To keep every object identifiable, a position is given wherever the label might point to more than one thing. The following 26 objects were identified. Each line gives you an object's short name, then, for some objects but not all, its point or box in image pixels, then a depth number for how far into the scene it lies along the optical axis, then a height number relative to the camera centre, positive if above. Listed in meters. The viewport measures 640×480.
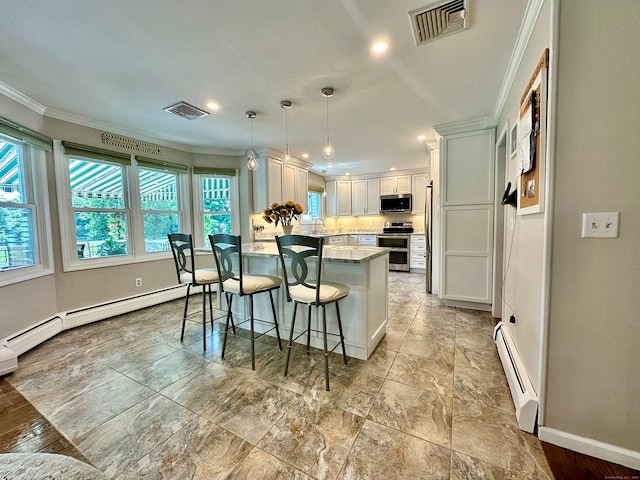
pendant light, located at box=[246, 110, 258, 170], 3.11 +0.82
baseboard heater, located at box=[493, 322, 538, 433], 1.47 -1.01
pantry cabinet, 3.36 +0.10
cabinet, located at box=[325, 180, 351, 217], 7.19 +0.80
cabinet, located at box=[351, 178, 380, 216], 6.88 +0.77
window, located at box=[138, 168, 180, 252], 3.90 +0.36
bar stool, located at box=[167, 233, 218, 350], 2.54 -0.45
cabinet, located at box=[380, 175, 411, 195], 6.49 +1.02
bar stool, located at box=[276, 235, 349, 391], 1.86 -0.48
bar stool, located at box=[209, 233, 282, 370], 2.17 -0.46
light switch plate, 1.22 -0.01
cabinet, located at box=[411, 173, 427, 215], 6.36 +0.78
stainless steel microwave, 6.41 +0.56
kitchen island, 2.23 -0.65
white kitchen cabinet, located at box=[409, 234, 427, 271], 6.07 -0.63
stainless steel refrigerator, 4.39 -0.10
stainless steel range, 6.18 -0.45
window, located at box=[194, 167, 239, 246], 4.49 +0.45
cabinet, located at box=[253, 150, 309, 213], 4.61 +0.83
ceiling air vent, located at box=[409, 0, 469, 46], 1.59 +1.30
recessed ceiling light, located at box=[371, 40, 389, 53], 1.90 +1.31
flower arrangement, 2.95 +0.17
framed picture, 2.17 +0.74
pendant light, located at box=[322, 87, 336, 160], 2.52 +1.30
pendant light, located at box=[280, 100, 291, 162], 2.82 +1.34
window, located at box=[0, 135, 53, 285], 2.54 +0.18
